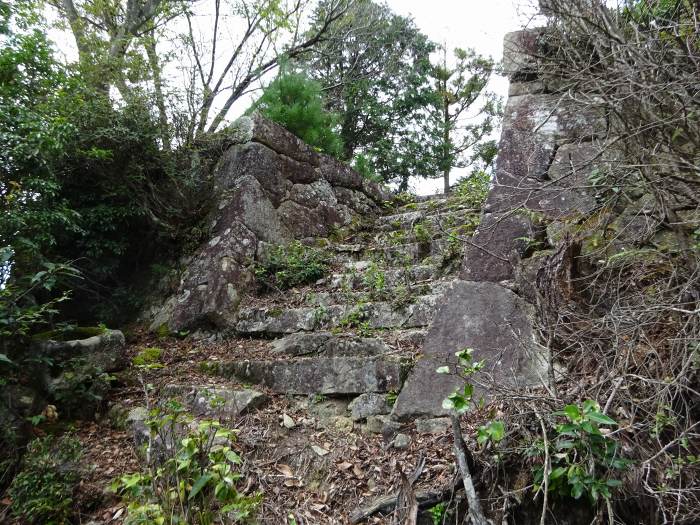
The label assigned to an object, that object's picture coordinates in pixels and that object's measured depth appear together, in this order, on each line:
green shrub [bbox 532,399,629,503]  1.49
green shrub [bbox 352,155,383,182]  6.90
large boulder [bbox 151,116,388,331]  3.99
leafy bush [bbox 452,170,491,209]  4.62
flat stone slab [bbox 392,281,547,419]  2.22
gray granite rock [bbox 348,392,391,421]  2.52
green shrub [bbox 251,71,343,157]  5.52
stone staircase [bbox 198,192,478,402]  2.75
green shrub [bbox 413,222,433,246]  4.14
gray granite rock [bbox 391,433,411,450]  2.19
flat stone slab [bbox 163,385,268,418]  2.65
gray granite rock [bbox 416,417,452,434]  2.17
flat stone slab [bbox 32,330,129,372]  2.98
